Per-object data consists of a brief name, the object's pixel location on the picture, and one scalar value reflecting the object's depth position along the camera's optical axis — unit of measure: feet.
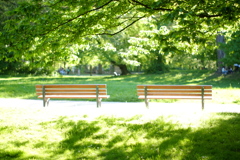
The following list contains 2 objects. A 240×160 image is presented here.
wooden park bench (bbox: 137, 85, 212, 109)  29.76
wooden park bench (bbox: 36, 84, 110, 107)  31.99
